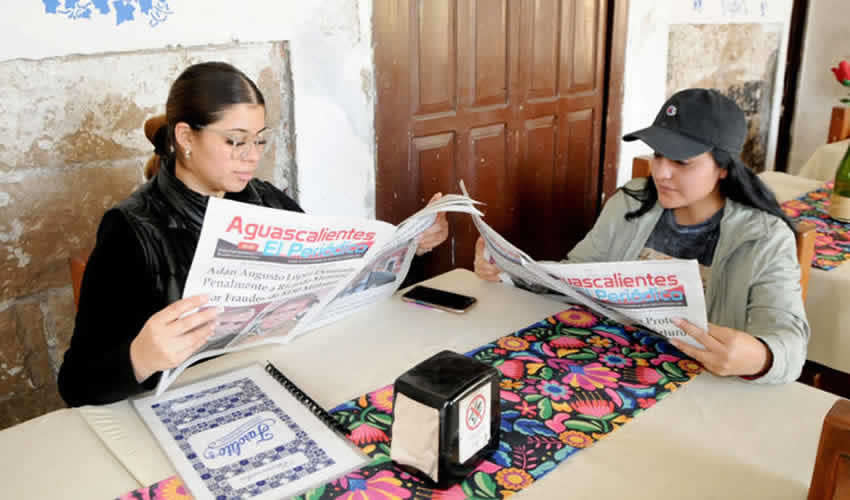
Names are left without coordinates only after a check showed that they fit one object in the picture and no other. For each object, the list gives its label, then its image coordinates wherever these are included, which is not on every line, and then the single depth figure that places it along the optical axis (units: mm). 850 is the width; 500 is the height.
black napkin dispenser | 741
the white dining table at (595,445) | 776
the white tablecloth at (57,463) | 773
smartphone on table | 1257
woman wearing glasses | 1047
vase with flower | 1889
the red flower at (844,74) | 2883
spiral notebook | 776
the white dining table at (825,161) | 2740
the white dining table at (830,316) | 1499
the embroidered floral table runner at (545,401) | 772
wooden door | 2234
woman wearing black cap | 1116
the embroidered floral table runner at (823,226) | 1631
